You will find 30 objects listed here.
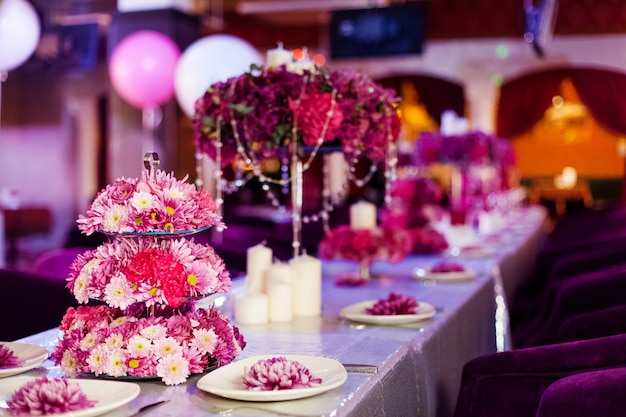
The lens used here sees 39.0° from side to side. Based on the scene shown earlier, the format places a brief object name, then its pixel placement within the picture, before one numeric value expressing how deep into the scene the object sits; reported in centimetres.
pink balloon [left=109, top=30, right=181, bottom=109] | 655
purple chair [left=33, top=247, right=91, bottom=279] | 397
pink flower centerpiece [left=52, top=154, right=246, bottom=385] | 179
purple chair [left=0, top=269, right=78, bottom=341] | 310
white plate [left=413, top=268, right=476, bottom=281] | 373
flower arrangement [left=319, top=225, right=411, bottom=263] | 377
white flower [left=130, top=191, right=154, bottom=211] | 182
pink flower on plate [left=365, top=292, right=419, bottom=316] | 265
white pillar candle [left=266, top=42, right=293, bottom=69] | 296
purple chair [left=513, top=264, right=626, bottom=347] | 338
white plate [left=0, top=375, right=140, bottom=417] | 153
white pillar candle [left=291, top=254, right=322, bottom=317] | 279
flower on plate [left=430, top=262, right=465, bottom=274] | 386
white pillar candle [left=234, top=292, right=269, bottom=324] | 264
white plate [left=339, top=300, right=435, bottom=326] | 257
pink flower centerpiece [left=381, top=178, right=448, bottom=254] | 505
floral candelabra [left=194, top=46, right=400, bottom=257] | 283
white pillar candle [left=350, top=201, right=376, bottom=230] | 395
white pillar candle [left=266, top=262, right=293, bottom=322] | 270
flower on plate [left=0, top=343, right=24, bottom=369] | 188
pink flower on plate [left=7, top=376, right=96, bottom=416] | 148
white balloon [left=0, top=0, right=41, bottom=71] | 503
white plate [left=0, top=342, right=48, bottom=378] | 186
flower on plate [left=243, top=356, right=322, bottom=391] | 169
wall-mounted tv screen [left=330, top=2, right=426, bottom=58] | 1088
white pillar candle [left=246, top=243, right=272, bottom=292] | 286
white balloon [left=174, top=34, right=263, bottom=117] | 530
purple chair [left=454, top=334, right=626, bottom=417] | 207
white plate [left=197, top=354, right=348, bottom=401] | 165
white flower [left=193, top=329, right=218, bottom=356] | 185
